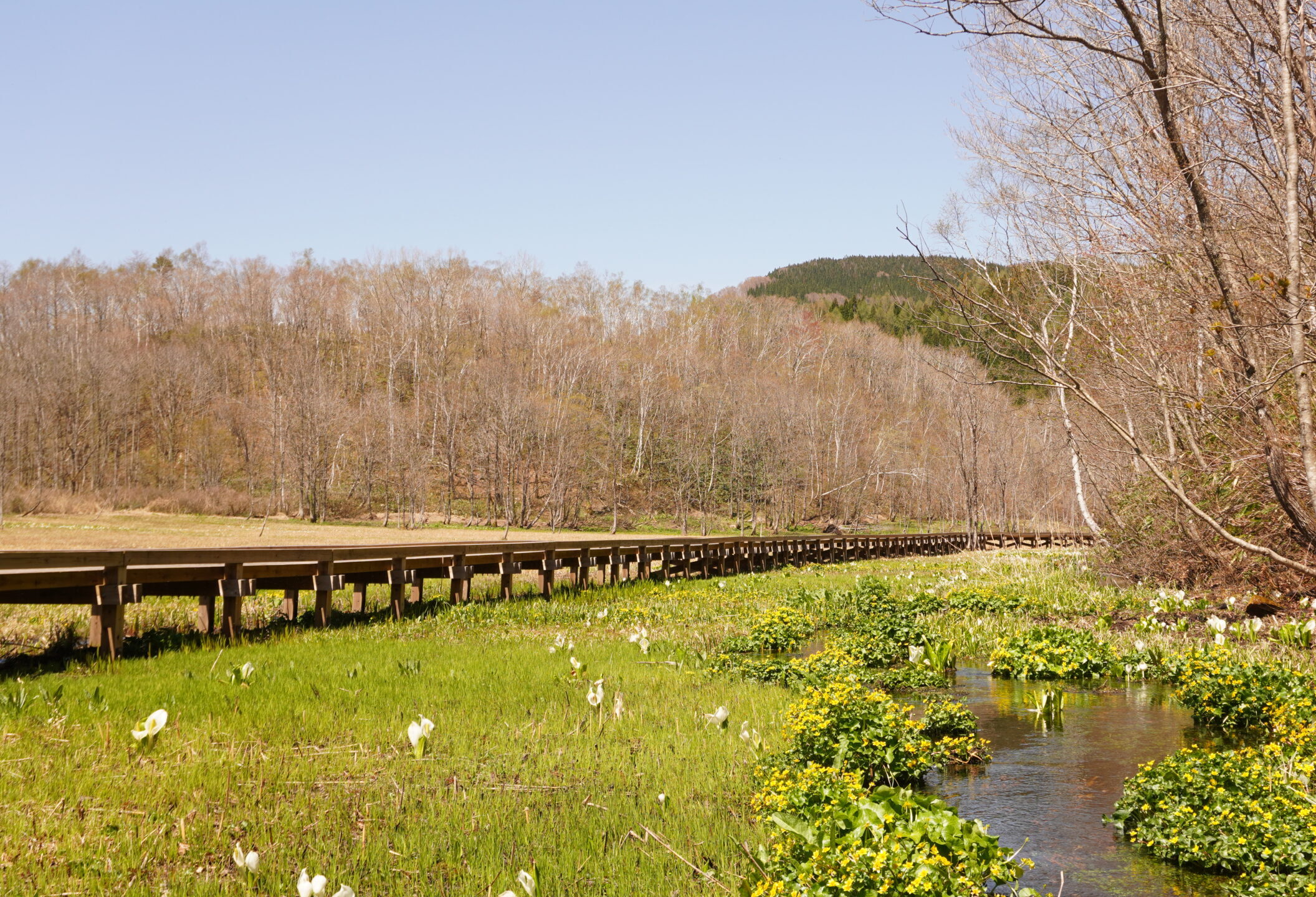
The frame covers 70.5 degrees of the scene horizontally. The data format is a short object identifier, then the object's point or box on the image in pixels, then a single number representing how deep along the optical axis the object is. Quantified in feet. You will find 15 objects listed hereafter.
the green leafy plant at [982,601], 50.67
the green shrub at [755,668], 30.99
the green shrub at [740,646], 38.22
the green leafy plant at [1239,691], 23.40
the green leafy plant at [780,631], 39.58
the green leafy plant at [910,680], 30.76
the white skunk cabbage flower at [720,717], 21.07
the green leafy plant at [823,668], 26.89
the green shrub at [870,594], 48.62
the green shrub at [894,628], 39.14
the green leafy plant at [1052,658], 33.40
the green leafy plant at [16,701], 21.86
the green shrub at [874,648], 35.60
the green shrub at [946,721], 22.68
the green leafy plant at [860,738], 18.98
